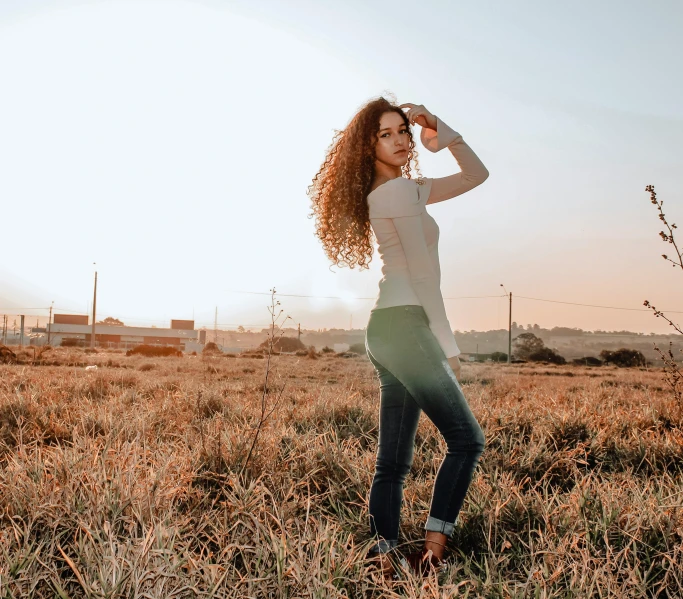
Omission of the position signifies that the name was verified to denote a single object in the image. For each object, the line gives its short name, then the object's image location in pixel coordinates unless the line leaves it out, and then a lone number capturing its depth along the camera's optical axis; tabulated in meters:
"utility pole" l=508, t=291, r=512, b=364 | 44.88
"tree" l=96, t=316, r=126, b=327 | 90.28
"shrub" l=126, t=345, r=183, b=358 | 45.00
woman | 2.38
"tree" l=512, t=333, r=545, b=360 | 53.06
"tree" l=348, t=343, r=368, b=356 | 47.52
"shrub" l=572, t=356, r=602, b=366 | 45.85
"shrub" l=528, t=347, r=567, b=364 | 47.70
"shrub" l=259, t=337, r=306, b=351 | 53.67
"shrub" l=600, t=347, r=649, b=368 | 45.16
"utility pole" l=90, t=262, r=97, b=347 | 54.16
